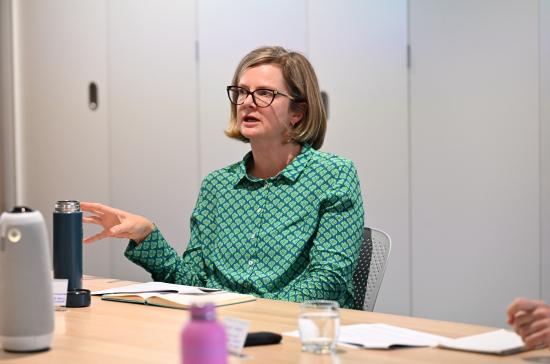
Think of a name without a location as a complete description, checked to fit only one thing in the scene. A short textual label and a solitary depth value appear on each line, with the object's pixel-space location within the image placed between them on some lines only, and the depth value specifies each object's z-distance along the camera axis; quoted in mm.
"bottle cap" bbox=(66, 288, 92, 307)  4584
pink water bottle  3526
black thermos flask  4609
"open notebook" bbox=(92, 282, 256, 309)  4571
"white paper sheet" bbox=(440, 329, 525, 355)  3984
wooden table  3965
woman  4922
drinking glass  3972
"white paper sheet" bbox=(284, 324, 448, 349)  4063
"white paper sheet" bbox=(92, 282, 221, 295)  4730
